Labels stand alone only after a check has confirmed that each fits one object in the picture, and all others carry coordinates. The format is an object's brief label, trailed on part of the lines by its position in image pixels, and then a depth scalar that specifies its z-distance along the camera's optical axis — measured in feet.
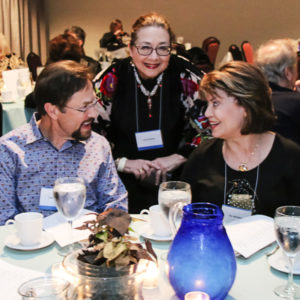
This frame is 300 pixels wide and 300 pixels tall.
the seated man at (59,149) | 6.51
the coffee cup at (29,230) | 4.58
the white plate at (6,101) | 13.82
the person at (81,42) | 17.73
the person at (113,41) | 25.82
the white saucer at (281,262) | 4.10
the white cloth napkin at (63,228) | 4.72
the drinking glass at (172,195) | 4.57
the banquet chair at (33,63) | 22.20
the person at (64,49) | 13.83
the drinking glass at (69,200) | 4.42
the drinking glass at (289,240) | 3.60
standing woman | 9.07
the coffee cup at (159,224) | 4.82
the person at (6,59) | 17.39
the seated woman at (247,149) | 6.61
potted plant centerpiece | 3.18
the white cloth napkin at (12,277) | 3.71
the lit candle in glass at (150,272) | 3.28
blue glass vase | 3.47
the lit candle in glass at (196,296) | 2.90
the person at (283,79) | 9.69
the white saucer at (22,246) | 4.52
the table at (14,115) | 12.72
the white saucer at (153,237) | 4.76
